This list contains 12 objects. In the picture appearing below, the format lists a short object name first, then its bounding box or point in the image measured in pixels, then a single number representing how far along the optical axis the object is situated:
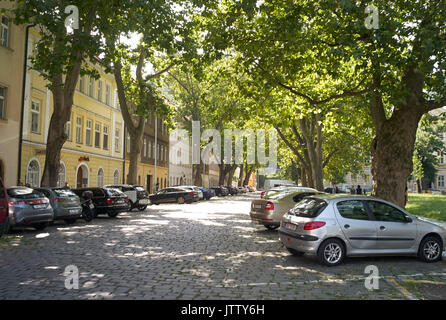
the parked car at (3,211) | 9.91
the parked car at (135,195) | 24.65
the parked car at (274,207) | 14.64
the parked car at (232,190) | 60.93
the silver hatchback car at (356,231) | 9.05
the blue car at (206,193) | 43.22
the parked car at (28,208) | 13.22
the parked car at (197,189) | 35.87
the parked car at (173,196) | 34.09
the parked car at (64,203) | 15.70
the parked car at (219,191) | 54.33
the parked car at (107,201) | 19.49
